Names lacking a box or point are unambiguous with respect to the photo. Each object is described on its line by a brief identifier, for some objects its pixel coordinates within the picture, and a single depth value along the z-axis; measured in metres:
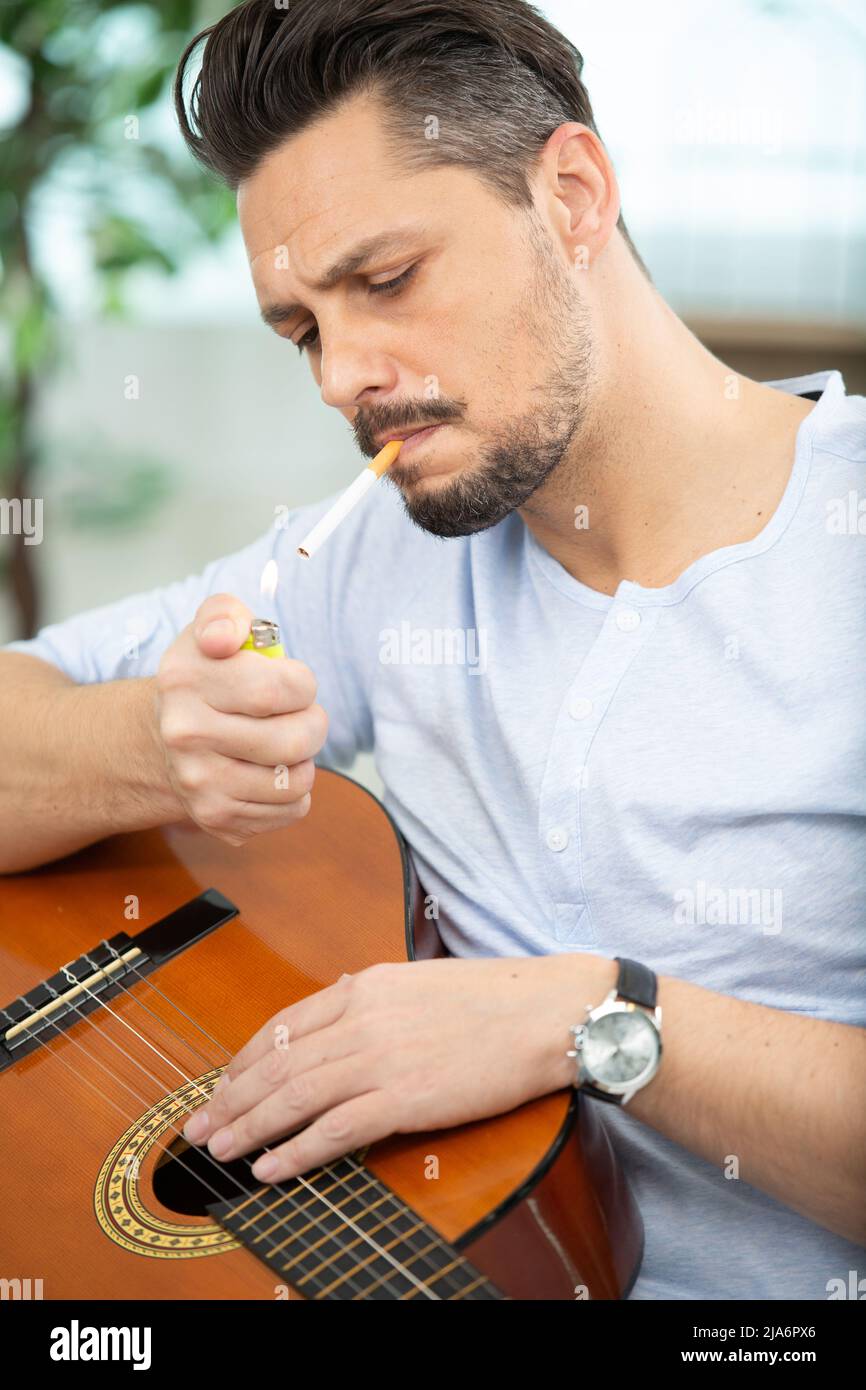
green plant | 1.95
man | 0.94
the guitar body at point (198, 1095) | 0.86
